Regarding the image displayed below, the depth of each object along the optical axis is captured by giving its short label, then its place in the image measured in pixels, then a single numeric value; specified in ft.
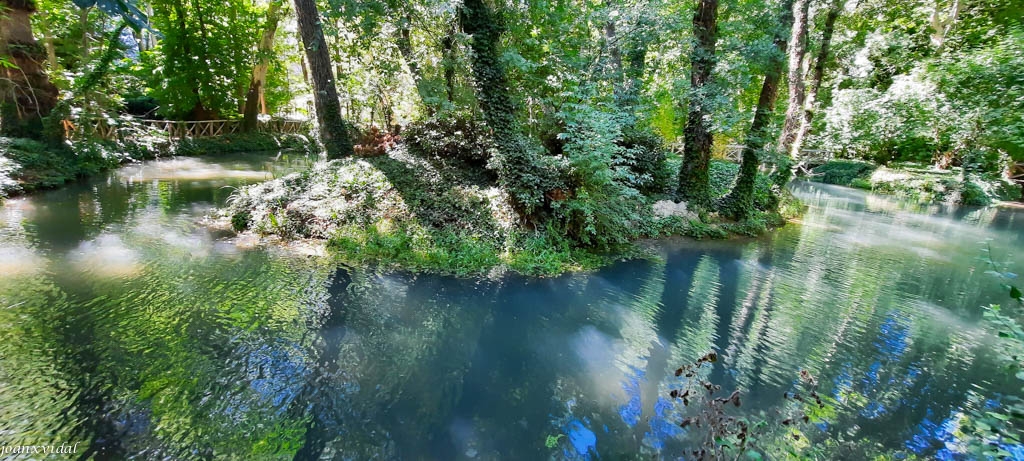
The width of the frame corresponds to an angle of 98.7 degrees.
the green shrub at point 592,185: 24.68
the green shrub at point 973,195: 55.01
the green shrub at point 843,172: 72.23
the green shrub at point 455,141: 29.84
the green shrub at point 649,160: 36.45
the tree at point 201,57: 63.52
